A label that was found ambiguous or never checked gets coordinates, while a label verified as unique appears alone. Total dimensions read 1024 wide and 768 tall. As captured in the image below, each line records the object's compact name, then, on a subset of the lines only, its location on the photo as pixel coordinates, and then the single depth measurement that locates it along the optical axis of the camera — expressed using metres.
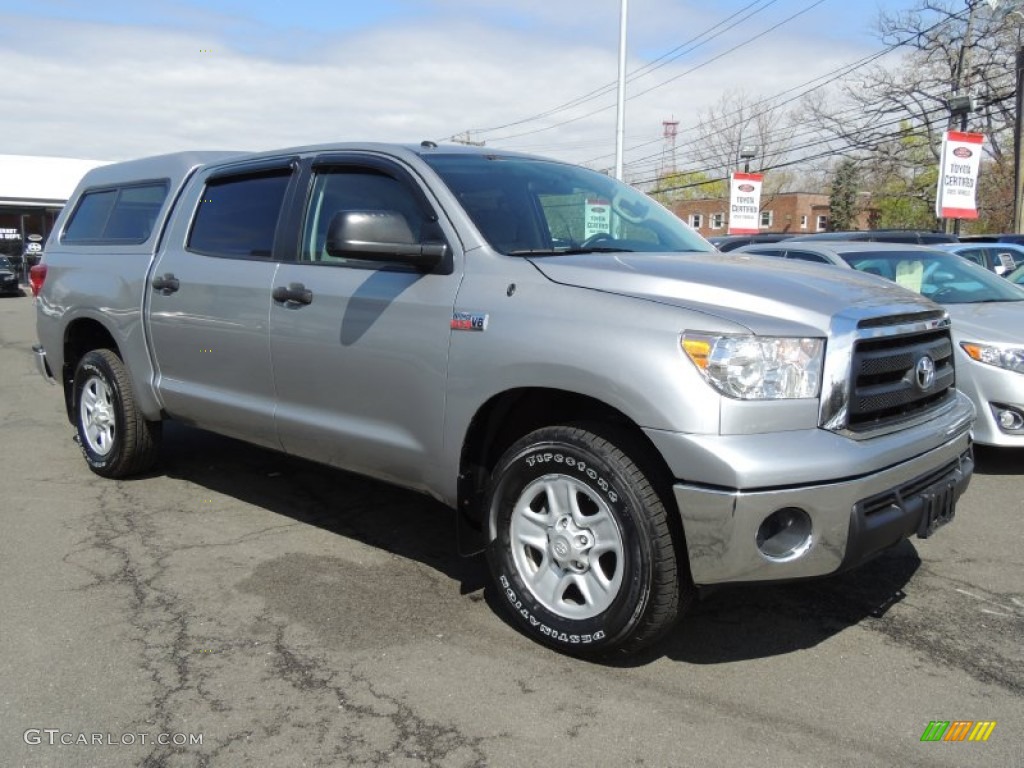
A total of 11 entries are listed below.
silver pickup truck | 3.01
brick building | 65.12
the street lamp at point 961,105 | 19.11
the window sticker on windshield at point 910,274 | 7.43
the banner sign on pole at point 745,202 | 22.89
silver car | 5.84
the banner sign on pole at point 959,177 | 18.16
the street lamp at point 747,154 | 26.64
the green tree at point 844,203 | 57.59
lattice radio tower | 60.16
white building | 37.75
